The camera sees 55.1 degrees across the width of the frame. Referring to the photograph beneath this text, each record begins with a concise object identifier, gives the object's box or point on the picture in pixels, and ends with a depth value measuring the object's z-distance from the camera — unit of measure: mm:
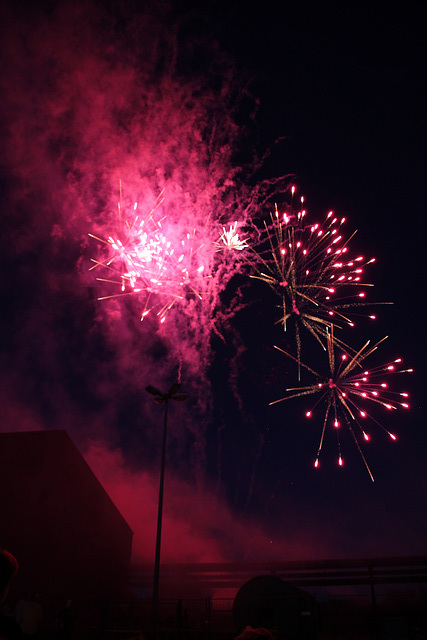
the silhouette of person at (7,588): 2746
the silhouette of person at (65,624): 10867
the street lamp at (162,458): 13055
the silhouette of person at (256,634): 3215
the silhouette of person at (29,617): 9359
